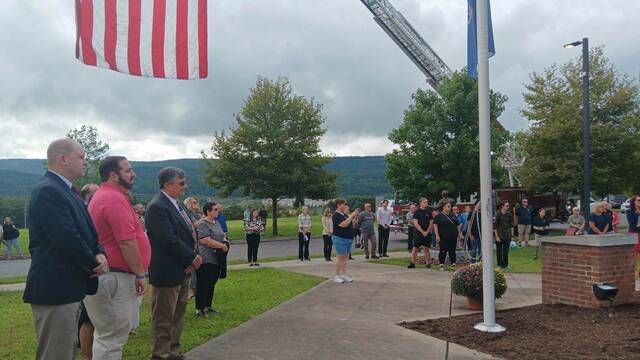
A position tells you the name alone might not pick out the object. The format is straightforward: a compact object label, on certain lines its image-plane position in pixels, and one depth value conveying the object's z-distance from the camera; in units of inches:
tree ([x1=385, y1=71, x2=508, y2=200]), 1037.2
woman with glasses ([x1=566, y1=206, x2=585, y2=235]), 621.4
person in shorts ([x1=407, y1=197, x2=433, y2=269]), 552.4
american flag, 243.8
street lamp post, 615.5
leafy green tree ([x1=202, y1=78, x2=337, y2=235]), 1115.3
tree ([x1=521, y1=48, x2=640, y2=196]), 959.0
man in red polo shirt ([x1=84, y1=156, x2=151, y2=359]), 179.6
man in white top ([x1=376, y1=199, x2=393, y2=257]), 683.4
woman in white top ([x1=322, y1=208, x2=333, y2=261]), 636.7
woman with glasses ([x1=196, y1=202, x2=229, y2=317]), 315.9
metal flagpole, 273.9
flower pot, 331.0
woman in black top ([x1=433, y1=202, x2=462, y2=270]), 550.6
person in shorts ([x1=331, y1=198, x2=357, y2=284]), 442.0
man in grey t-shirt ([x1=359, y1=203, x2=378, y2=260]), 652.7
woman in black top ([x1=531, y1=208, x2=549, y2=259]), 653.9
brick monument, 307.6
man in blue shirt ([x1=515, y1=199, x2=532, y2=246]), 758.2
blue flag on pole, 288.0
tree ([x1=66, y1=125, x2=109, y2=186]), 1267.2
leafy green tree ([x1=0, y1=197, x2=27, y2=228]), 1387.8
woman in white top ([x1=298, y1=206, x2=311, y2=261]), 649.6
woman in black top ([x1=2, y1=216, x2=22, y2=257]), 806.5
